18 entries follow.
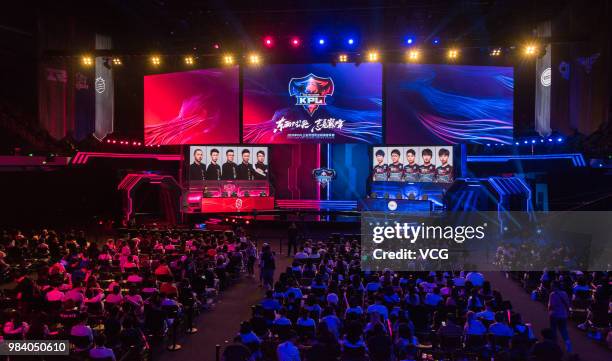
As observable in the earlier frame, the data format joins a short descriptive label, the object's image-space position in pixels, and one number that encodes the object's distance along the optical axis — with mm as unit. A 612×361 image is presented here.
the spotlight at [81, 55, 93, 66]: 23672
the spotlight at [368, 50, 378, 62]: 22981
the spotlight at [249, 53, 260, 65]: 23567
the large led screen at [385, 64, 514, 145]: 25094
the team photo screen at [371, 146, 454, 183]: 27281
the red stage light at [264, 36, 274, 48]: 24641
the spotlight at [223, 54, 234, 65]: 23344
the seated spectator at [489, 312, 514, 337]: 7922
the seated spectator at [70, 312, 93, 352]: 7770
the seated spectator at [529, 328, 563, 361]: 6312
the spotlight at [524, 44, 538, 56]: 20953
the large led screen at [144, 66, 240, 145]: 26875
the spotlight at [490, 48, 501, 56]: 22633
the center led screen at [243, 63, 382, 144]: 25562
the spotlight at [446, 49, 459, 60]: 22534
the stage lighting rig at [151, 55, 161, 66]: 23703
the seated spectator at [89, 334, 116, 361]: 6816
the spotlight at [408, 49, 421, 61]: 22531
